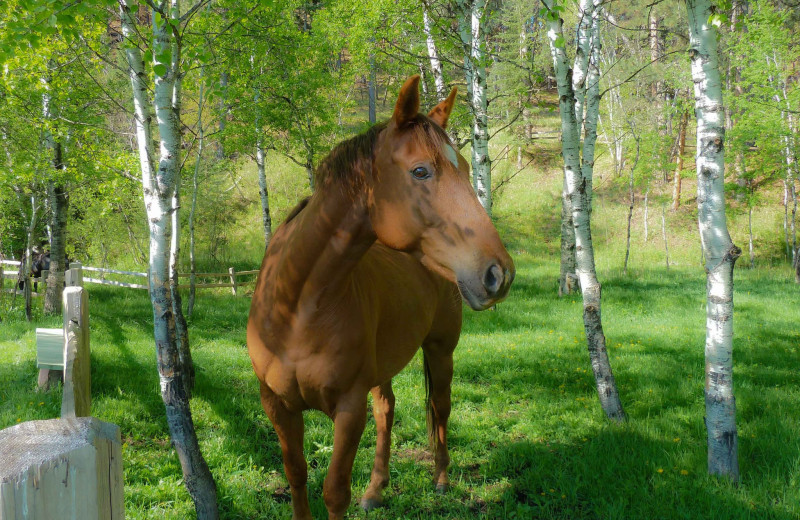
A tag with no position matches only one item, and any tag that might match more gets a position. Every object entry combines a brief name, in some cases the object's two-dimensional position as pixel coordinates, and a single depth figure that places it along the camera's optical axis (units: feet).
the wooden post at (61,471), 2.59
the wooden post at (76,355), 9.86
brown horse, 6.83
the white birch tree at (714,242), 11.70
